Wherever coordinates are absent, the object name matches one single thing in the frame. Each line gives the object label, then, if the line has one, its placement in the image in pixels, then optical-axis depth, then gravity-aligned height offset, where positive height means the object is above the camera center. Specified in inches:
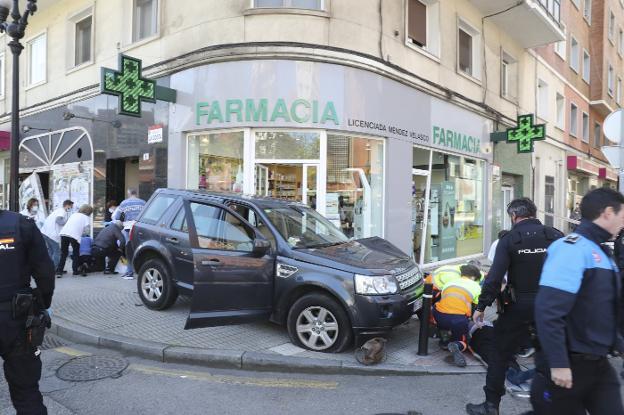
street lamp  322.0 +106.5
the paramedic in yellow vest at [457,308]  208.1 -43.5
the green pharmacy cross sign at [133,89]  383.2 +96.5
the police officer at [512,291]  141.8 -24.7
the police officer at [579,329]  91.2 -22.8
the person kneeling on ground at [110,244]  383.6 -31.7
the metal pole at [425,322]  206.5 -49.1
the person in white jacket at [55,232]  392.5 -23.2
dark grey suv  200.1 -29.7
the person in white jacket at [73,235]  379.6 -24.6
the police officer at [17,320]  115.4 -28.7
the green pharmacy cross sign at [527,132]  562.9 +93.9
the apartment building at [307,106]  366.6 +91.7
